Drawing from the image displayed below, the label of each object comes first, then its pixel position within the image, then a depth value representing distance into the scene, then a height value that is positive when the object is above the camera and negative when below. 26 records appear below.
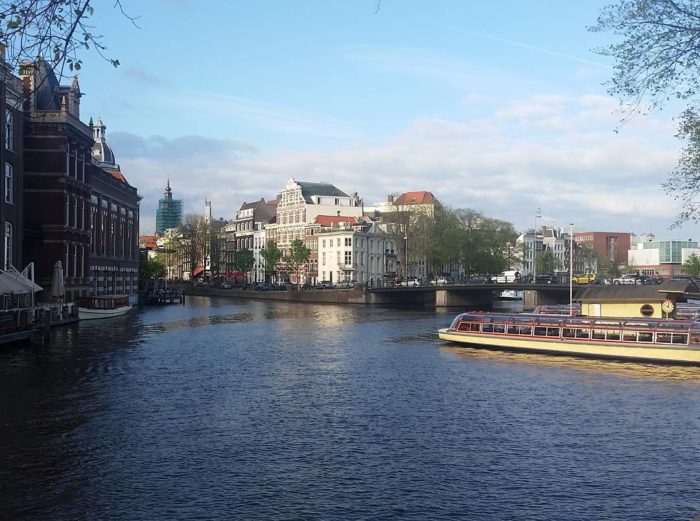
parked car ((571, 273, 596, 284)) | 122.19 -0.48
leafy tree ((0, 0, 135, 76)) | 10.34 +3.54
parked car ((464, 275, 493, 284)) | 129.62 -0.56
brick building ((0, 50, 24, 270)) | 62.81 +7.46
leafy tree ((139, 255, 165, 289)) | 144.38 +1.19
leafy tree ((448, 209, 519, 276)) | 147.00 +6.88
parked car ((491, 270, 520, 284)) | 145.12 +0.01
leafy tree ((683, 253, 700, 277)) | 182.69 +2.64
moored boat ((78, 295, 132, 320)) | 75.94 -3.32
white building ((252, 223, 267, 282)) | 190.12 +7.25
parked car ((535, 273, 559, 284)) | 131.38 -0.34
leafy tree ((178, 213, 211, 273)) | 176.00 +9.65
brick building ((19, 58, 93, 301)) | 72.88 +8.38
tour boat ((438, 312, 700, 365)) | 49.94 -4.33
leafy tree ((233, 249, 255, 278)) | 181.75 +4.05
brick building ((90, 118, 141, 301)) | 94.56 +5.78
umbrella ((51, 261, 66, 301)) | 66.44 -0.55
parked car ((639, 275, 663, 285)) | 121.53 -0.43
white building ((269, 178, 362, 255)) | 174.62 +16.72
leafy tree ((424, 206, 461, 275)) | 141.12 +7.61
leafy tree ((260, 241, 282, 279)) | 165.66 +4.80
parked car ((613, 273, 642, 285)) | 130.05 -0.50
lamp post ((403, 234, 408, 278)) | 143.23 +6.78
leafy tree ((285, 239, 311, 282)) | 159.00 +4.98
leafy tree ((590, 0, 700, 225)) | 15.43 +5.15
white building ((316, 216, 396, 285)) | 158.62 +5.32
